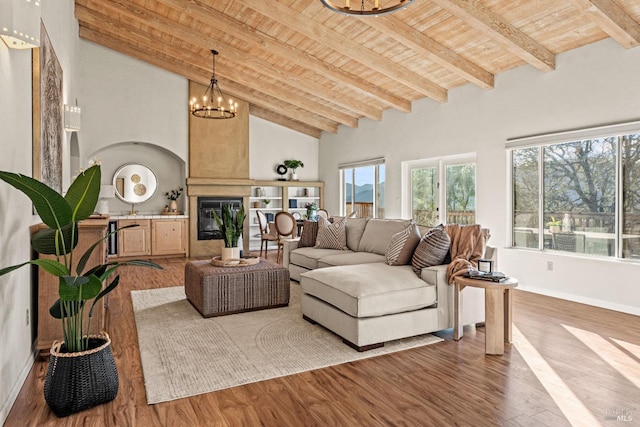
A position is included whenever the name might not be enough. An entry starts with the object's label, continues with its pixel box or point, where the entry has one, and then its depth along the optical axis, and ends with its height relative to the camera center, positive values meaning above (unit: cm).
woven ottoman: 395 -74
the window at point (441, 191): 630 +36
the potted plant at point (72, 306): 202 -51
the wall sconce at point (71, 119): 456 +102
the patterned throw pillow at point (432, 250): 351 -32
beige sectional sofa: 308 -71
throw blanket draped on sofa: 336 -29
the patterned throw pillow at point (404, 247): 381 -32
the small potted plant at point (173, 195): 870 +36
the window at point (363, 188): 837 +51
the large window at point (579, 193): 433 +23
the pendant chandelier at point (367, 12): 280 +140
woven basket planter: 217 -90
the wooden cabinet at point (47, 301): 297 -64
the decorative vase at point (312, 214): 921 -4
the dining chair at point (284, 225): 764 -24
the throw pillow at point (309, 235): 572 -31
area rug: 261 -102
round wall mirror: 833 +59
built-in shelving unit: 948 +34
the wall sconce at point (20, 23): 200 +95
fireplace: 855 -2
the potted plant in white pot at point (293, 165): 958 +109
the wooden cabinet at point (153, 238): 788 -50
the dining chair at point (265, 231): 812 -38
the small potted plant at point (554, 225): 502 -15
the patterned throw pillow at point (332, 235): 539 -30
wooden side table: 301 -72
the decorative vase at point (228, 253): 434 -43
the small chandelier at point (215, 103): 831 +226
